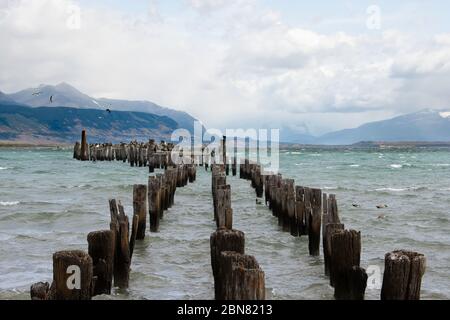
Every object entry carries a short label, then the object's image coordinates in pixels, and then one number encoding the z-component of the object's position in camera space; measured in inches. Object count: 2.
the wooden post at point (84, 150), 2517.0
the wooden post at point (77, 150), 2752.5
